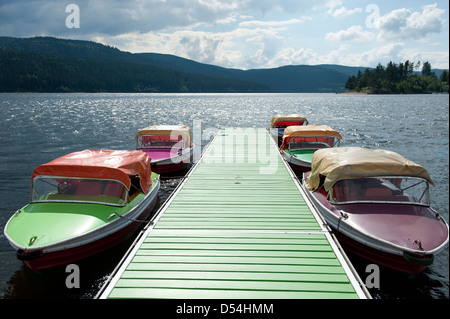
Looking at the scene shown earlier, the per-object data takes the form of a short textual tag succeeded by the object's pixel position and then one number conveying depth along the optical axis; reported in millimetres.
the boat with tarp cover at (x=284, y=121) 31505
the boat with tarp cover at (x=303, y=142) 19641
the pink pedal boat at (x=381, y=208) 8680
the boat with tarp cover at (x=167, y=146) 20250
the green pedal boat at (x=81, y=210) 8742
